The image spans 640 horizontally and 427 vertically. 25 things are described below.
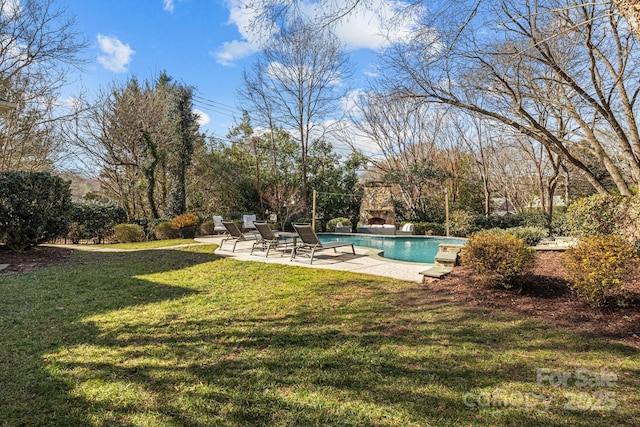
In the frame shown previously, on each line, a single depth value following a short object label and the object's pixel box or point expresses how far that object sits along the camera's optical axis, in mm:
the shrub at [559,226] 12336
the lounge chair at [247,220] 14734
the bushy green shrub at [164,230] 13508
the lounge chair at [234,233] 9336
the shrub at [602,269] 3711
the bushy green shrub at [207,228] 14844
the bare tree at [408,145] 17391
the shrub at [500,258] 4594
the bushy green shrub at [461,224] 14982
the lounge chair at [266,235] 8555
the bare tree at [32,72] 11328
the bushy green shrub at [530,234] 9766
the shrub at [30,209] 7438
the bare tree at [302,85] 17344
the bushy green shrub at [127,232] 12430
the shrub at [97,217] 12344
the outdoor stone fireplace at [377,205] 18250
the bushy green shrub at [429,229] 16031
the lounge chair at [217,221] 12994
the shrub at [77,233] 12209
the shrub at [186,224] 13616
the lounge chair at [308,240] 7686
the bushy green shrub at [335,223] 17938
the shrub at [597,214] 6527
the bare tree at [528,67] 6176
